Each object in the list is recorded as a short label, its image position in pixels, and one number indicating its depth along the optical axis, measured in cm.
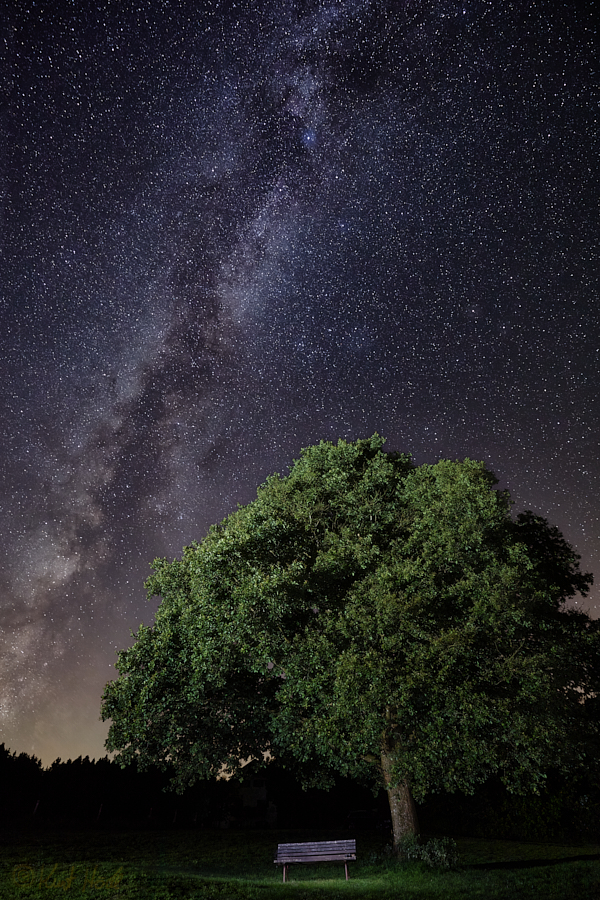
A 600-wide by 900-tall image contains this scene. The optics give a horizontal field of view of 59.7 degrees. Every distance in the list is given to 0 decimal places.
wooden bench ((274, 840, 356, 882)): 1596
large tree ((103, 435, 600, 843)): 1612
